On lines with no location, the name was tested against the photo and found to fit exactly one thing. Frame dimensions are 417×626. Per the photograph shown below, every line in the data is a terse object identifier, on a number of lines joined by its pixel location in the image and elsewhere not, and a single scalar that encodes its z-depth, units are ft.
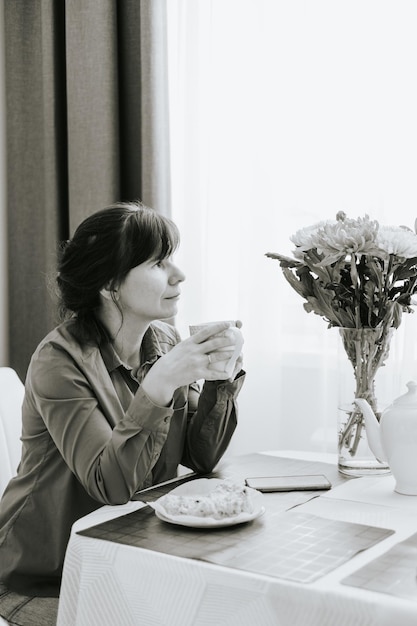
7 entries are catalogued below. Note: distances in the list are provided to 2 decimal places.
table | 6.21
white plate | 6.91
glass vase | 7.96
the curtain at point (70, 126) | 10.64
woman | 7.62
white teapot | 7.51
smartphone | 7.66
